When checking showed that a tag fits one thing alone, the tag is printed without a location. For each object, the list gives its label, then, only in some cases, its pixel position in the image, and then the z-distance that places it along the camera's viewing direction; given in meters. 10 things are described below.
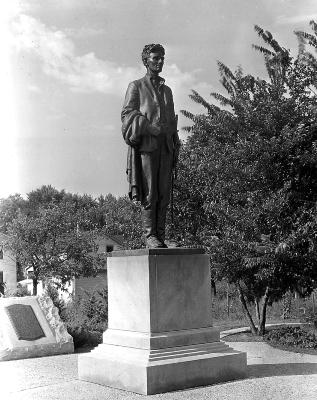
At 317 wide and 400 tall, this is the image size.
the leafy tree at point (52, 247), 38.94
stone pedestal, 7.62
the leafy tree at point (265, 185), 12.33
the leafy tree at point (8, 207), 48.48
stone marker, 11.59
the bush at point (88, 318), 13.12
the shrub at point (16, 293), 13.90
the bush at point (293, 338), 12.76
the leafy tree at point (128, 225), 18.44
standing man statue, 8.49
